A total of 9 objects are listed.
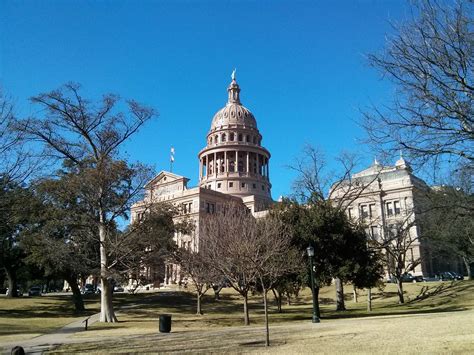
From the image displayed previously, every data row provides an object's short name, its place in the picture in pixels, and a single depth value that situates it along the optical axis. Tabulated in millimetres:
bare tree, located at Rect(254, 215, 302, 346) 25484
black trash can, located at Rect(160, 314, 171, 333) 21906
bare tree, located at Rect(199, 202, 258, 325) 24391
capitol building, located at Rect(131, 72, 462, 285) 78375
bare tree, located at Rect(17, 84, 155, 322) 29484
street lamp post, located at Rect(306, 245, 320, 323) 24906
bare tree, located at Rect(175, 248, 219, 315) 38125
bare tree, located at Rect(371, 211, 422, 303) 41906
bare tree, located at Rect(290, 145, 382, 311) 37094
